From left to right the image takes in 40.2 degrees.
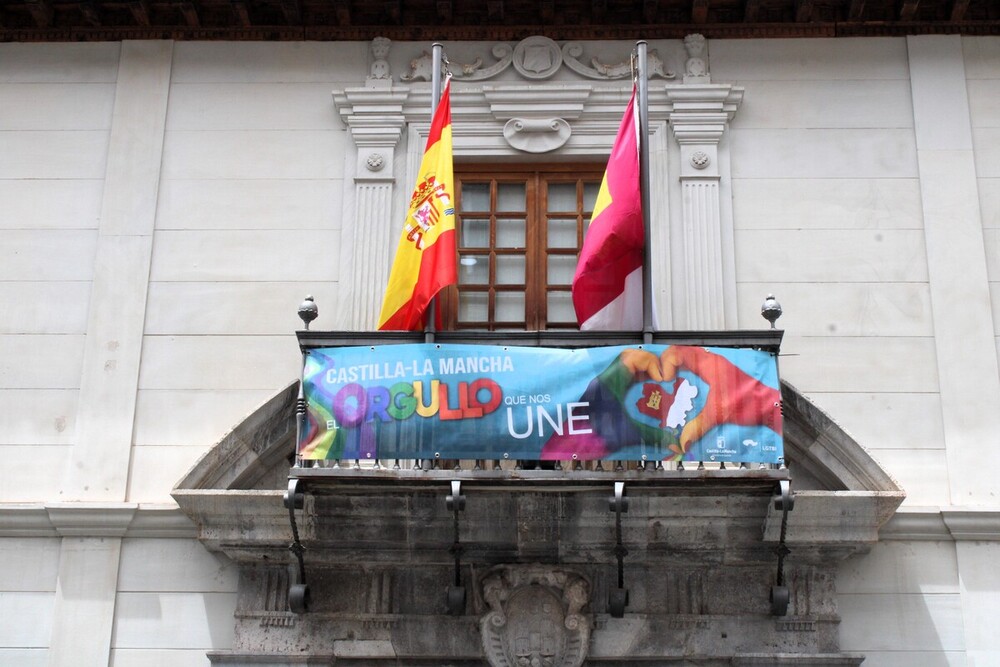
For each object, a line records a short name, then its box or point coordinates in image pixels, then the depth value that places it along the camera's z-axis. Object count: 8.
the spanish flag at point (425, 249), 9.23
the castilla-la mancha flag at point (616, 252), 9.27
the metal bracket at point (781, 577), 8.55
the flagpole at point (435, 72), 9.83
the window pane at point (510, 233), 10.46
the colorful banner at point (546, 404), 8.69
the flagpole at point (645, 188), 9.05
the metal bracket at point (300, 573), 8.66
